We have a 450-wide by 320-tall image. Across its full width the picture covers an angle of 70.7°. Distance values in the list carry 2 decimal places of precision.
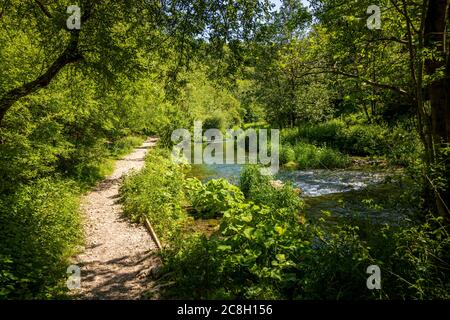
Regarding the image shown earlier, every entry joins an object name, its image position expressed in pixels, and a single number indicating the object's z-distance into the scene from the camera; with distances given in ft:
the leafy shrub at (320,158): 60.14
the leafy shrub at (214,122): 123.03
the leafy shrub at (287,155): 64.80
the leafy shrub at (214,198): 33.65
